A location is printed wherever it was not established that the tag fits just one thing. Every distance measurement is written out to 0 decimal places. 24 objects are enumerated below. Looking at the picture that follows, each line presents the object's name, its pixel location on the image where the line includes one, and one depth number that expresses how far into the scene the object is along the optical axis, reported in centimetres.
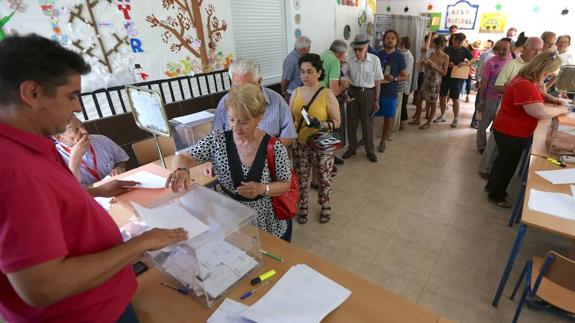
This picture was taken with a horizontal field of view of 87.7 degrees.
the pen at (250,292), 112
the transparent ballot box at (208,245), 110
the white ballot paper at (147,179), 198
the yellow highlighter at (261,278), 118
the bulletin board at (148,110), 172
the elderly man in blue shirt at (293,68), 379
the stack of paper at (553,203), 177
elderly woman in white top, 147
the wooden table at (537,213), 167
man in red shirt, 63
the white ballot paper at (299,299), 102
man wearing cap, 397
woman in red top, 243
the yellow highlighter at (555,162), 229
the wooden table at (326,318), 105
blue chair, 146
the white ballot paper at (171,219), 112
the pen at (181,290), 115
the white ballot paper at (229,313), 104
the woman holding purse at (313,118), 267
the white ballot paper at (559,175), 207
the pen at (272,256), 128
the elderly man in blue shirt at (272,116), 214
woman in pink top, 388
